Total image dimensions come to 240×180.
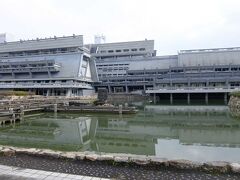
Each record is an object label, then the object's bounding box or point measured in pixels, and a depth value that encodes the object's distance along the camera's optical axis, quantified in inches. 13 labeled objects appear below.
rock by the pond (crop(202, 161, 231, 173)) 274.1
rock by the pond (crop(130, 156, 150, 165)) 294.4
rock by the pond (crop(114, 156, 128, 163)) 302.5
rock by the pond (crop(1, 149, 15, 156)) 348.9
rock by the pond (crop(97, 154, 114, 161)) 310.3
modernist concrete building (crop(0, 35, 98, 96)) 2571.4
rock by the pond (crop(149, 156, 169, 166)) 289.8
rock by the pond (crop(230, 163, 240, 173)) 269.4
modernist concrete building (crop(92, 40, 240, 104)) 2279.0
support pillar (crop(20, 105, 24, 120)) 983.0
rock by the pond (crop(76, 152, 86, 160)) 319.6
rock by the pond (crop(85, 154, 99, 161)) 314.7
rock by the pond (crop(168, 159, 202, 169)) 283.0
